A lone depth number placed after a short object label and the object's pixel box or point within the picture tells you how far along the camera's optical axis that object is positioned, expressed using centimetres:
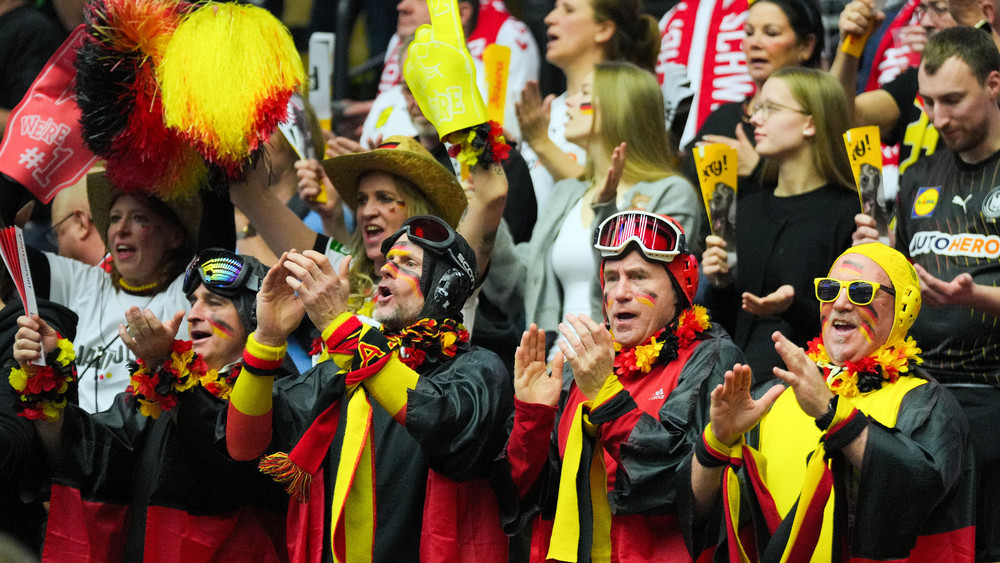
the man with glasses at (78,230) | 1399
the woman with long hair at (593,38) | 1415
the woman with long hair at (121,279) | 1179
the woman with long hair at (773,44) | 1324
